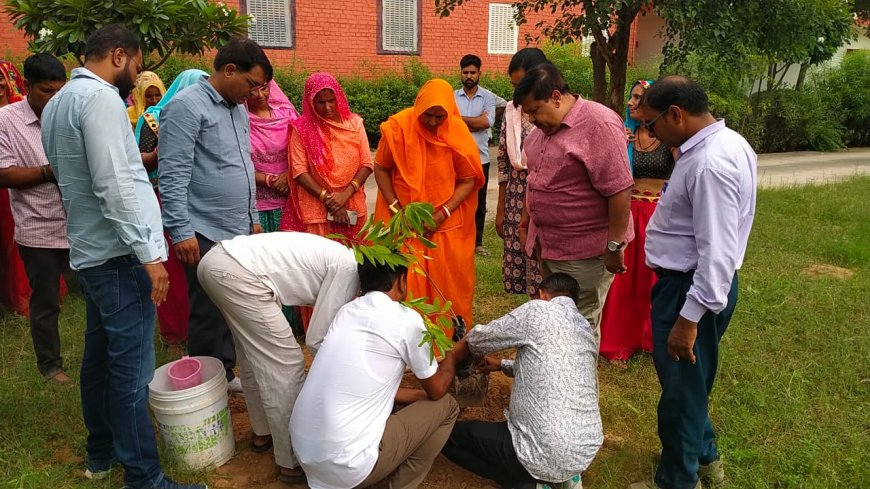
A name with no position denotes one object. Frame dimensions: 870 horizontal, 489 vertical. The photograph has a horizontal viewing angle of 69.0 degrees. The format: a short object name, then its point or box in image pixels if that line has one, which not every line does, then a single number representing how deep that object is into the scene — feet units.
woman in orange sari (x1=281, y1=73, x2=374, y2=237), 13.14
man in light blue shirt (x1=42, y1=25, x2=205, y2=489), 7.41
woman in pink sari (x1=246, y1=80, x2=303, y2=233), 13.48
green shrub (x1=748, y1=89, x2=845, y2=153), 48.47
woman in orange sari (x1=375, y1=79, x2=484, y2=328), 12.73
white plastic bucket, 9.04
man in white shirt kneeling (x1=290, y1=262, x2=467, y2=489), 8.13
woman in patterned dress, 13.41
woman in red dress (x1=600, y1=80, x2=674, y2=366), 12.80
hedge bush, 41.32
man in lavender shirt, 7.42
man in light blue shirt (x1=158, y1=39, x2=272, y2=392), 10.12
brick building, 40.22
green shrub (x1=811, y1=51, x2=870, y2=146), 51.52
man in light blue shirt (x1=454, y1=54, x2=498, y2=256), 20.49
